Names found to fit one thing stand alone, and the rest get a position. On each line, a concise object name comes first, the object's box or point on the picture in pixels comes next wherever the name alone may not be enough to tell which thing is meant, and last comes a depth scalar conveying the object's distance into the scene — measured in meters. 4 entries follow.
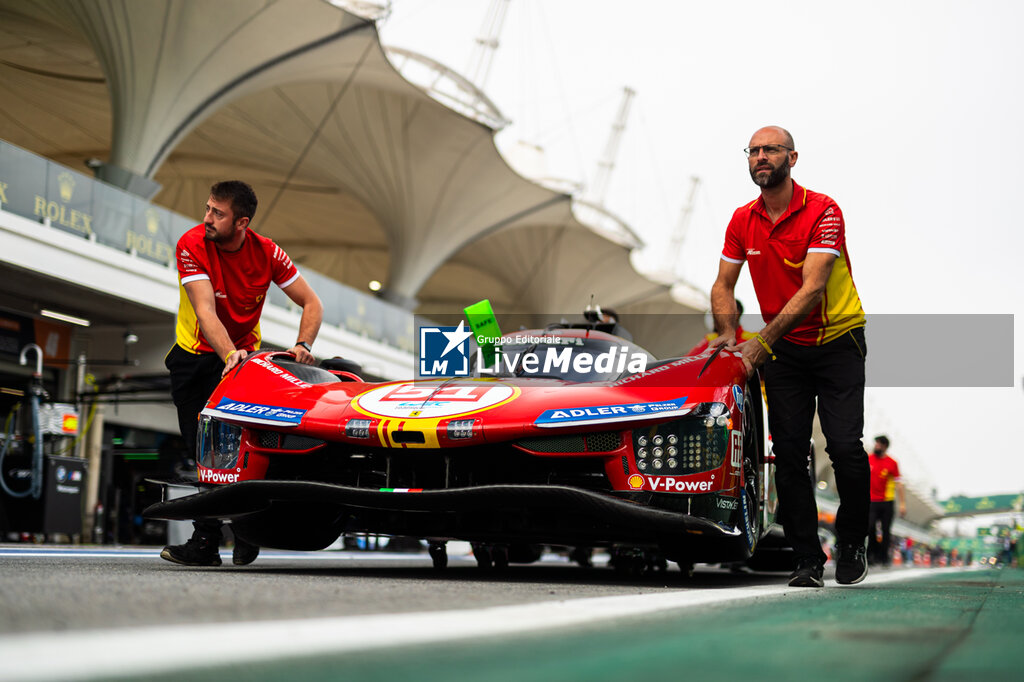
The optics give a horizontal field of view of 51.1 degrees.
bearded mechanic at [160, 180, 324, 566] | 4.70
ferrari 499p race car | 3.91
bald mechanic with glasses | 4.49
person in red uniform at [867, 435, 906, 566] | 12.87
